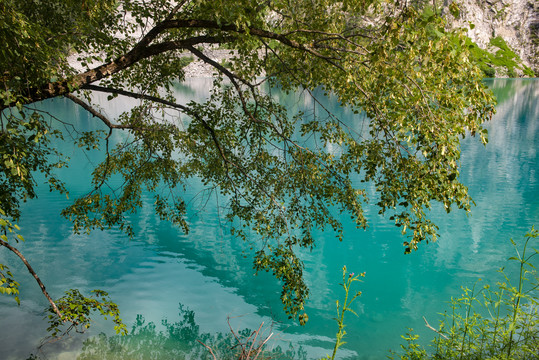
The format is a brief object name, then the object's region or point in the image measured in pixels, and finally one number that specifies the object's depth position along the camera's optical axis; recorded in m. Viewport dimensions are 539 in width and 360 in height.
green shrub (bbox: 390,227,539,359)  5.20
